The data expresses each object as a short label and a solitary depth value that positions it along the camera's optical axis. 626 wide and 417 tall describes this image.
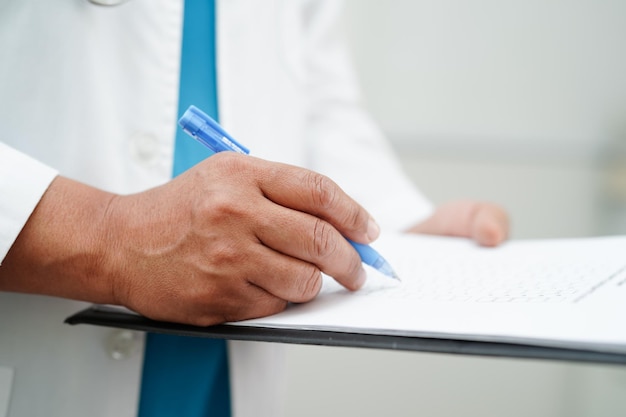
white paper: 0.30
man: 0.36
